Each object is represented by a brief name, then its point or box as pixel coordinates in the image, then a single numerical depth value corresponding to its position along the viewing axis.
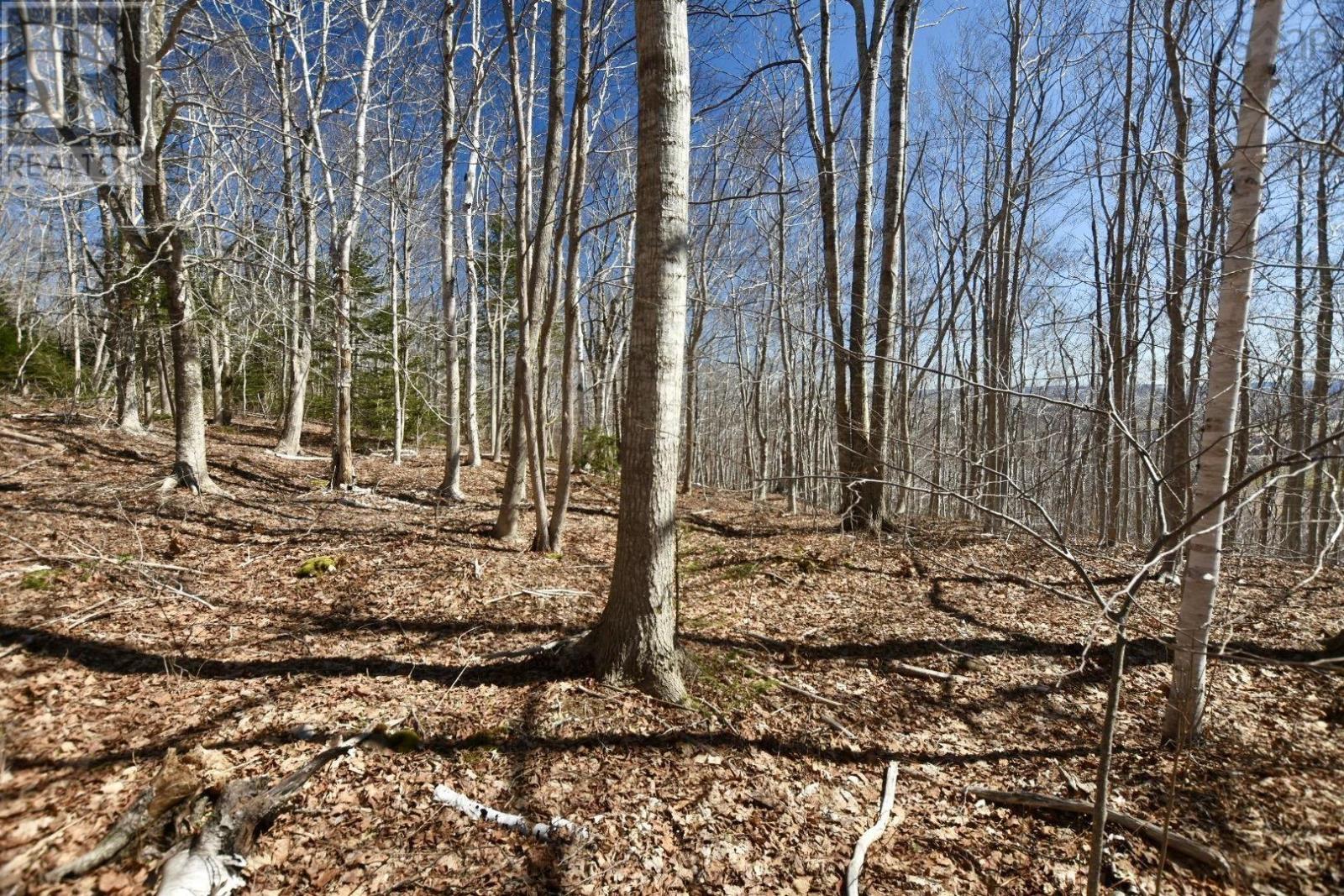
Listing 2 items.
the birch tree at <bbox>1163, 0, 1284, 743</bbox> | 2.99
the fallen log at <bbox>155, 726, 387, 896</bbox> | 2.20
